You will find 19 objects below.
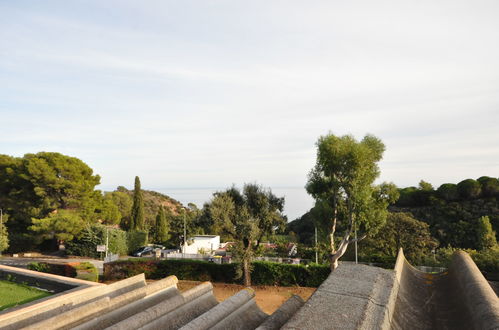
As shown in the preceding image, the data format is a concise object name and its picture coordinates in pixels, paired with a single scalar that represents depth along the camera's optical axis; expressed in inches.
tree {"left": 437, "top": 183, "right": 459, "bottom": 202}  1862.7
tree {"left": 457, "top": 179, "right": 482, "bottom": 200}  1824.6
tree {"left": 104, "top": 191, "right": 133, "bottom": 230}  2549.2
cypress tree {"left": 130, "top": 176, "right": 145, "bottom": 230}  2137.1
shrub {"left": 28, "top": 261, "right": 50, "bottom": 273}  783.0
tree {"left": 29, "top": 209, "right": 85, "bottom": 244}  1537.9
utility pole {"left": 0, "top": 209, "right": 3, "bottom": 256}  1504.6
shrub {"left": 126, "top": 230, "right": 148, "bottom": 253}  1857.8
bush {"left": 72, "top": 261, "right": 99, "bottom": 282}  751.1
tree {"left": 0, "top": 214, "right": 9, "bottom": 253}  1481.7
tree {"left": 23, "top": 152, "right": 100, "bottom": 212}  1610.5
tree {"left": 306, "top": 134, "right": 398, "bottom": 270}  866.8
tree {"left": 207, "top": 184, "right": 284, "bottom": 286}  861.8
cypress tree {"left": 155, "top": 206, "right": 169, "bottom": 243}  2182.6
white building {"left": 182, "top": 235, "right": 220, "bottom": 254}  1671.0
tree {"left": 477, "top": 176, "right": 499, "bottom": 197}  1807.3
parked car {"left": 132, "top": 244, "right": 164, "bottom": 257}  1723.4
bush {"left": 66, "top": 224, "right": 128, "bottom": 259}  1625.2
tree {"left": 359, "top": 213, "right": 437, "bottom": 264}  1406.3
